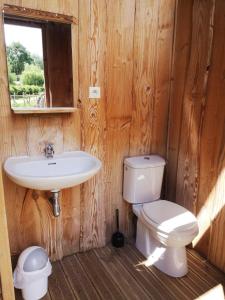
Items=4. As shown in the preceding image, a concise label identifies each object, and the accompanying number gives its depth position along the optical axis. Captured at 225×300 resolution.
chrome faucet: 1.67
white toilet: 1.62
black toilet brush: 2.08
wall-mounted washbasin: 1.34
